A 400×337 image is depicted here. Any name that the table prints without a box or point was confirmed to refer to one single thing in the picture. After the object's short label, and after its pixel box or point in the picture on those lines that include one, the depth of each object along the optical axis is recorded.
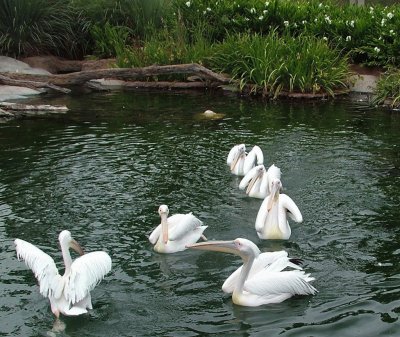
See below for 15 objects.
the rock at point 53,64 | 16.77
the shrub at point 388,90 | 13.12
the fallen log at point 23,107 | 12.41
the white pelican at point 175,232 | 6.59
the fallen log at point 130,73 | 13.07
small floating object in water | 12.44
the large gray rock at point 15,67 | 15.85
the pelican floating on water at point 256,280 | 5.59
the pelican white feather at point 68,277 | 5.33
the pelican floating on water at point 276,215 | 6.83
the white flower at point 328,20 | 15.23
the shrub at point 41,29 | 16.44
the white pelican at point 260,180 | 8.14
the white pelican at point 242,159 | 8.90
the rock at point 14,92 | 14.35
